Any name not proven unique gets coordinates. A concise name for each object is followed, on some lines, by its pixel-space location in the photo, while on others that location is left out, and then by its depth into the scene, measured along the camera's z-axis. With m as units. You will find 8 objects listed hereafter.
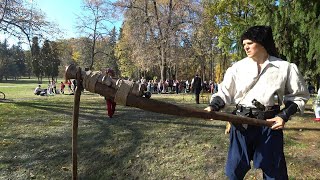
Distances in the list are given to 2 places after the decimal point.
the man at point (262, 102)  1.99
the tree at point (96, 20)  21.50
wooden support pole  1.55
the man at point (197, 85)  11.09
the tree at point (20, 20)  10.77
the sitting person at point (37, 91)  18.48
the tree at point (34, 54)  11.24
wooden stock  1.58
